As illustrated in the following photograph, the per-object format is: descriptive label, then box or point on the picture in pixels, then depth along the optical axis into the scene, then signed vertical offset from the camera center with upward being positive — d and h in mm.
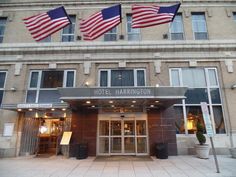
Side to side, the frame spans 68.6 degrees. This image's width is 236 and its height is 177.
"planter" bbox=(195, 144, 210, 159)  9977 -1162
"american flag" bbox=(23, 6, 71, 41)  9992 +6118
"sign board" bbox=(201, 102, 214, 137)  7293 +447
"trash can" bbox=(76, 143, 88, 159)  10477 -1208
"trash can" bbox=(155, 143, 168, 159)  10345 -1188
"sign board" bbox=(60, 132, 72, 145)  10770 -448
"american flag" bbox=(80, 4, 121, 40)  9688 +5990
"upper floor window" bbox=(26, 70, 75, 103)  12383 +3351
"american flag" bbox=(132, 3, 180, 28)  9539 +6286
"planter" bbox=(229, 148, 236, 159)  10055 -1210
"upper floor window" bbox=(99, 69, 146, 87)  12609 +3843
